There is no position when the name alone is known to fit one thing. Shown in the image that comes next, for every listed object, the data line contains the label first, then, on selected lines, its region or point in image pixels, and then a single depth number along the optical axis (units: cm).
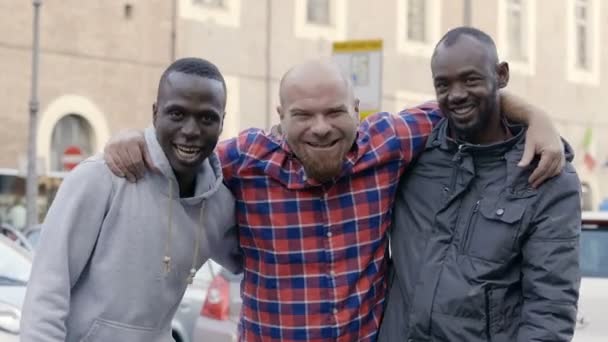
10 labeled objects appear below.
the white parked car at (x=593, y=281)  709
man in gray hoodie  396
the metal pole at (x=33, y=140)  2331
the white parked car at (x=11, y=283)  823
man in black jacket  407
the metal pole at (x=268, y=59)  3011
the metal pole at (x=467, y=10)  2534
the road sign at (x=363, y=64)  1266
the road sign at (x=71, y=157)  2511
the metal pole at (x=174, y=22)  2808
